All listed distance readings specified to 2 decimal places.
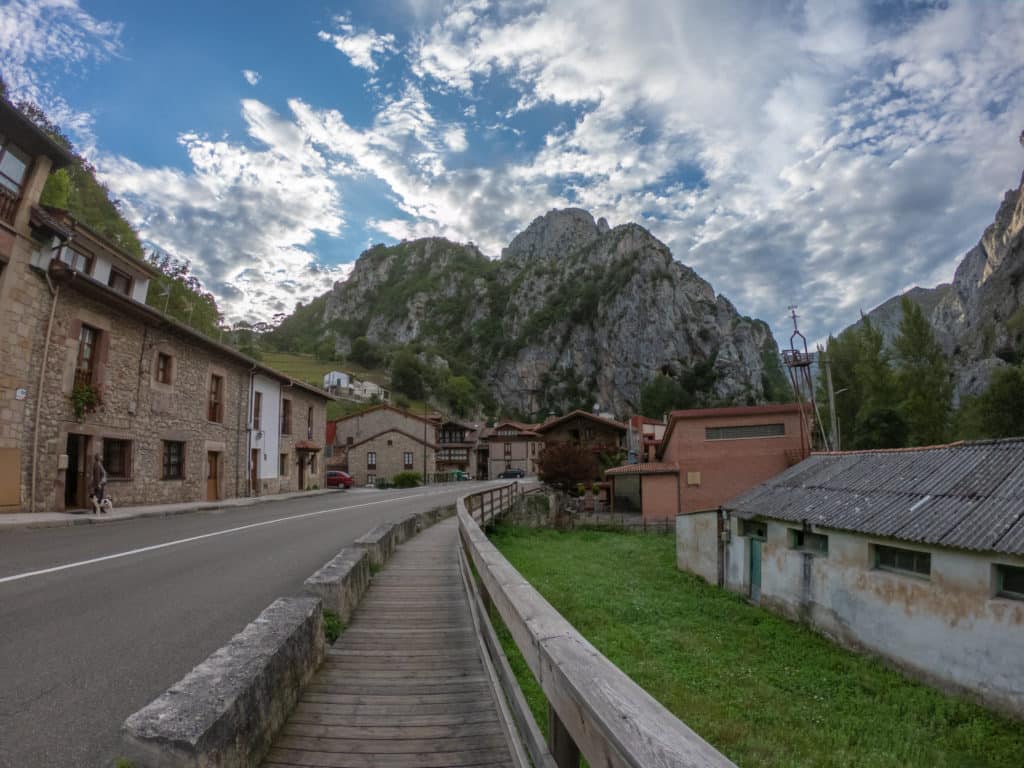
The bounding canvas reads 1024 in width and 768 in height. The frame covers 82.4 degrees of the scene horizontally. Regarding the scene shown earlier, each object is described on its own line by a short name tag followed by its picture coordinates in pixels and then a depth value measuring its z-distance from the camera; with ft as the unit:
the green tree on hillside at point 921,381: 133.28
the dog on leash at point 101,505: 49.39
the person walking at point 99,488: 49.53
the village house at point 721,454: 99.45
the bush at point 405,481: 155.63
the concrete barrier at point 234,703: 7.18
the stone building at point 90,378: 47.11
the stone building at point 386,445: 178.19
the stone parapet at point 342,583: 17.54
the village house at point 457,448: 230.07
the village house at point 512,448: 232.73
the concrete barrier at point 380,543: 27.37
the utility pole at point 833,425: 113.91
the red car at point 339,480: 138.82
